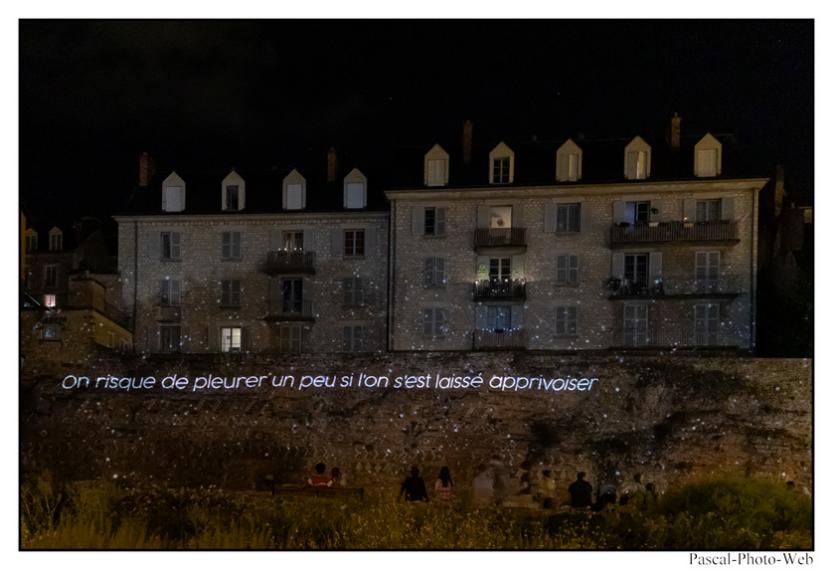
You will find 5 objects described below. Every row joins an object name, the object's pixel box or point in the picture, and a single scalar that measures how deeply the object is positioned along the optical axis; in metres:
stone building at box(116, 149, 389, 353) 32.50
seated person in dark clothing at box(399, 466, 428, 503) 27.38
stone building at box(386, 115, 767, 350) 31.30
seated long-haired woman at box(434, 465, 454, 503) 27.34
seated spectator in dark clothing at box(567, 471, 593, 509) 27.02
